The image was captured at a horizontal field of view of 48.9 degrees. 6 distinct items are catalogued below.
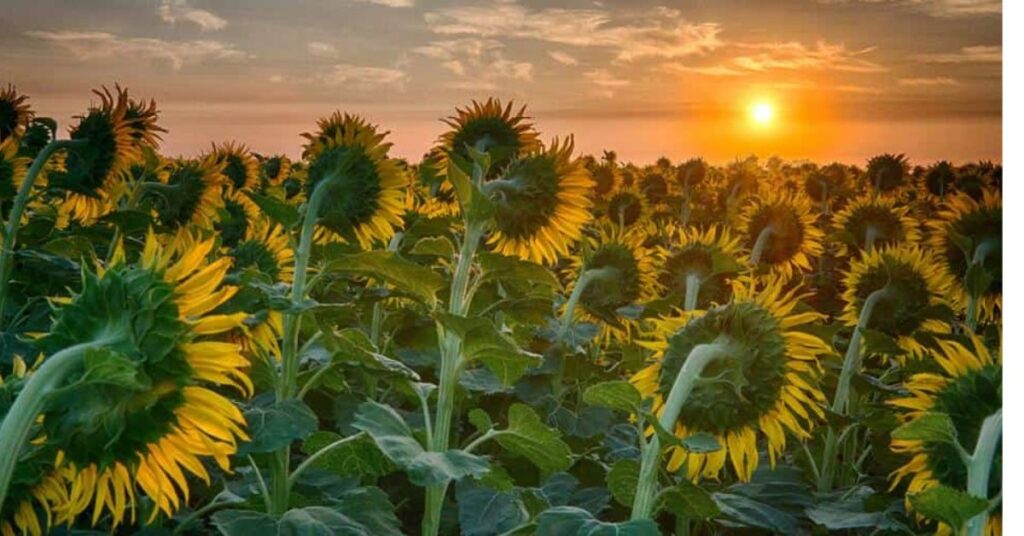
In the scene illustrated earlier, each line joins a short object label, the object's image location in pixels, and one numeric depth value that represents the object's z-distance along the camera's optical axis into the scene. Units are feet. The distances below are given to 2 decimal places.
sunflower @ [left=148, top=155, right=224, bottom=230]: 7.50
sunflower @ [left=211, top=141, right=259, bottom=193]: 10.84
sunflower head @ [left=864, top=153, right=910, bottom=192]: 14.22
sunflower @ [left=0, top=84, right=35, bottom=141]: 8.09
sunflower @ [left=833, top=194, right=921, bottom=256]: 9.22
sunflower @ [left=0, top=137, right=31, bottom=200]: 6.77
